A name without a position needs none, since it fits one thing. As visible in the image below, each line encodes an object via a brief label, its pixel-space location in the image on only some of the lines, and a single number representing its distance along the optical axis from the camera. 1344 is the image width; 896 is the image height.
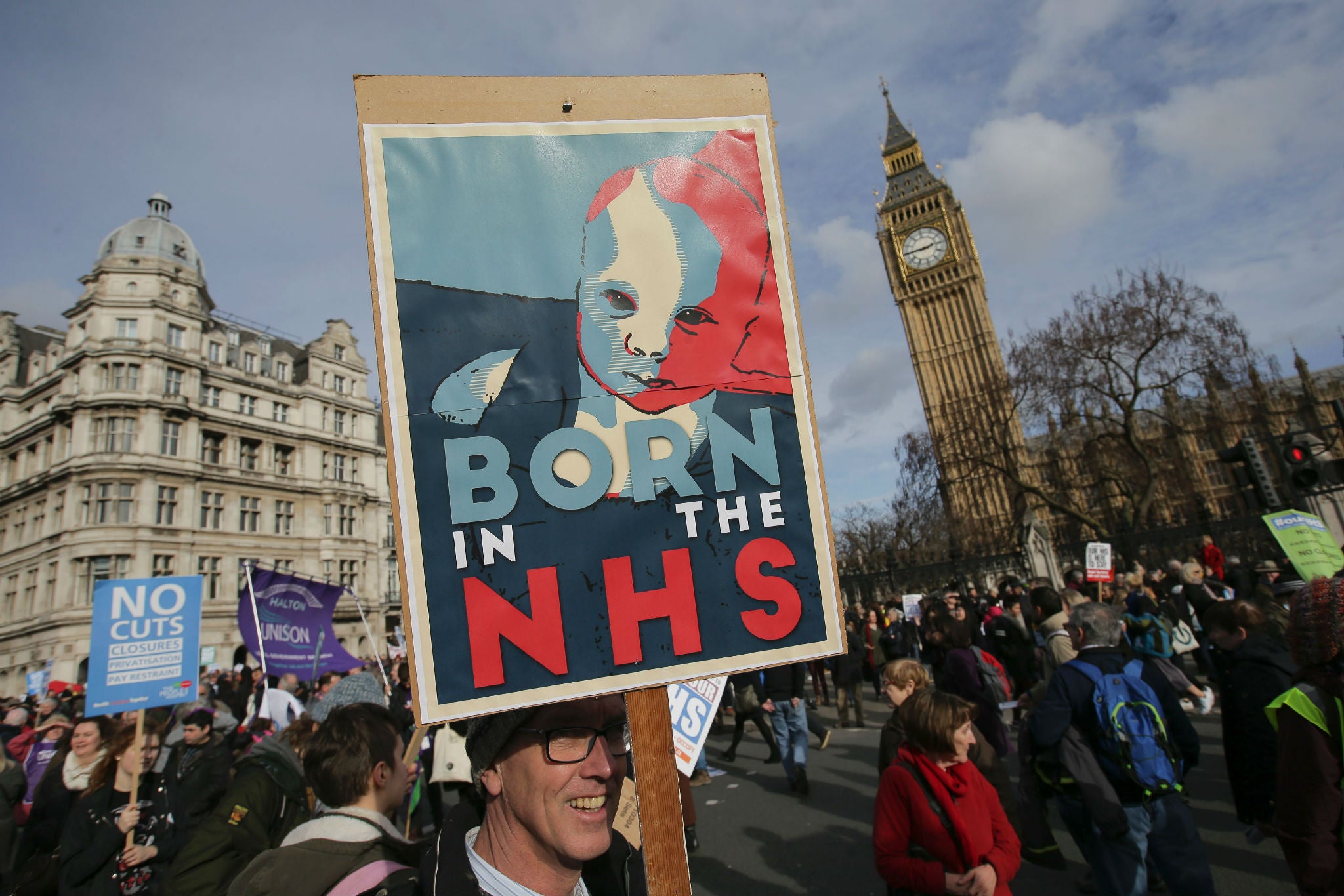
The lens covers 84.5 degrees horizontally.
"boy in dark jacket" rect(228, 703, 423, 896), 1.82
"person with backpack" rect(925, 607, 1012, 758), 5.88
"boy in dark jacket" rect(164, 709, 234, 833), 4.32
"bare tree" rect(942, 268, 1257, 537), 21.22
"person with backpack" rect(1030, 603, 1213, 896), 3.40
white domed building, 28.83
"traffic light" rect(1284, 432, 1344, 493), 8.35
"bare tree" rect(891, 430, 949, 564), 28.19
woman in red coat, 2.71
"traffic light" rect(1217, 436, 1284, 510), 9.01
